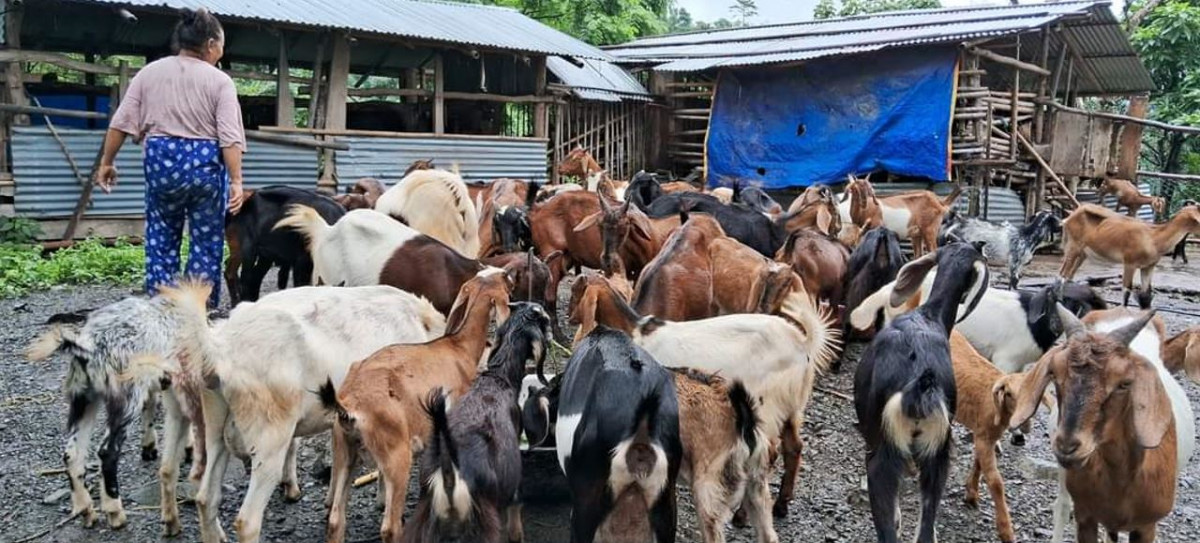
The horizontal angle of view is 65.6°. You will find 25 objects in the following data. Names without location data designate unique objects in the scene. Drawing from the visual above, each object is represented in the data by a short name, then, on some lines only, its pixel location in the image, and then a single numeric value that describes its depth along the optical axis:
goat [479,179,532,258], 8.88
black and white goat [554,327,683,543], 3.46
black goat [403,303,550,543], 3.35
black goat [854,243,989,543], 3.73
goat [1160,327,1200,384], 4.48
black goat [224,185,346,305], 7.29
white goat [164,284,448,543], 3.80
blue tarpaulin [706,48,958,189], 14.64
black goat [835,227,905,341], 7.43
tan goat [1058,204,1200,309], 11.34
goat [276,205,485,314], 6.24
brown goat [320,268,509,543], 3.67
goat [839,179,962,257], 12.80
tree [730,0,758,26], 38.50
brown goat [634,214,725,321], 5.99
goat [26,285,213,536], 4.03
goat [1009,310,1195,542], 3.16
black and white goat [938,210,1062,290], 11.38
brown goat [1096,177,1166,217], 17.17
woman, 5.11
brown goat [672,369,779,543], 3.76
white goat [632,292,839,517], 4.55
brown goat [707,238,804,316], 5.70
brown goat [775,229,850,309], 7.47
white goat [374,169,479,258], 7.83
